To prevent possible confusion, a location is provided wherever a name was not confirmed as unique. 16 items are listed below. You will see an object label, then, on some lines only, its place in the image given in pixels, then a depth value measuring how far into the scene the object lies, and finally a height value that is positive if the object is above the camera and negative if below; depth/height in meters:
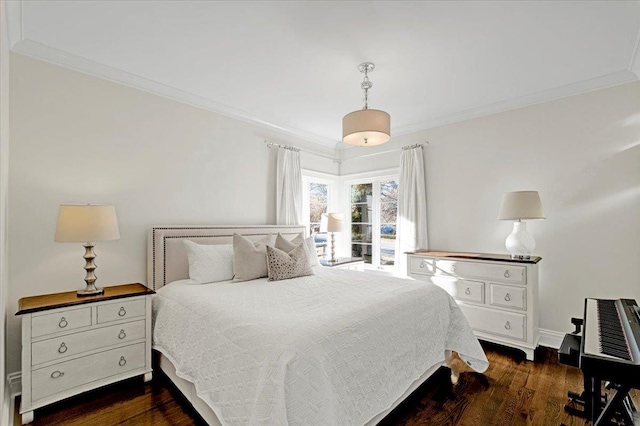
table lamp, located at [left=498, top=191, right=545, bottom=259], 2.93 +0.01
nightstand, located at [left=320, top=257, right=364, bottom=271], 4.20 -0.65
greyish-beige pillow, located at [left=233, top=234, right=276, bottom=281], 2.81 -0.40
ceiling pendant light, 2.45 +0.74
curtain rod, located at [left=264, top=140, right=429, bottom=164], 4.14 +0.99
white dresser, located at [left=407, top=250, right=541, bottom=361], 2.96 -0.78
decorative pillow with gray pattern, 2.81 -0.44
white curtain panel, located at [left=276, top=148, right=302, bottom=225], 4.15 +0.40
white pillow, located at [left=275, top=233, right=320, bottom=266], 3.17 -0.30
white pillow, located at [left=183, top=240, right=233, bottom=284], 2.75 -0.42
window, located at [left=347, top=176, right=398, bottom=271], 4.67 -0.04
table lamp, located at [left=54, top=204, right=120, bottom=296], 2.20 -0.07
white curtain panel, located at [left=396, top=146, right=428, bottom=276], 4.12 +0.16
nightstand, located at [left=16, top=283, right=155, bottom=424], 2.00 -0.89
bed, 1.41 -0.73
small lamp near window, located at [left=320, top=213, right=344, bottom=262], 4.32 -0.09
